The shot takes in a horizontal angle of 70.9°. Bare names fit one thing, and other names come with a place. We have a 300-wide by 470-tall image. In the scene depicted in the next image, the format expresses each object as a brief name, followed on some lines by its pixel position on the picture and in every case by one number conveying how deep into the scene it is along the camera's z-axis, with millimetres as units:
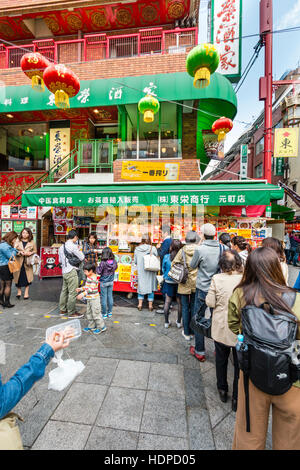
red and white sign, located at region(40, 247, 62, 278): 8578
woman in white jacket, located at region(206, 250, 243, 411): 2656
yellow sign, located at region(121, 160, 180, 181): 7977
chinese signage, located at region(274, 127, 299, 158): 9377
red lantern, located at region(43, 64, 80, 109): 4771
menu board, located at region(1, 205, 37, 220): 9312
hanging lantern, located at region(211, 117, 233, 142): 7359
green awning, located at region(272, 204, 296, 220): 10914
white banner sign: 8727
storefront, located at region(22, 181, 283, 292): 5867
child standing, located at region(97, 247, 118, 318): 4859
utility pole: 9617
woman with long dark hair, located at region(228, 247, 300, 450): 1544
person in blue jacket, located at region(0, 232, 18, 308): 5340
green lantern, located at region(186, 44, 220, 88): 4238
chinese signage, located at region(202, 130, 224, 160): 11867
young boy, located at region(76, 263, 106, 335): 4320
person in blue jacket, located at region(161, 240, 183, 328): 4617
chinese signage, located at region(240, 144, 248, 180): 11695
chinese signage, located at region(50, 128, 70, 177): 10781
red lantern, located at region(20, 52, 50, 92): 5195
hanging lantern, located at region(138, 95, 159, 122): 6355
